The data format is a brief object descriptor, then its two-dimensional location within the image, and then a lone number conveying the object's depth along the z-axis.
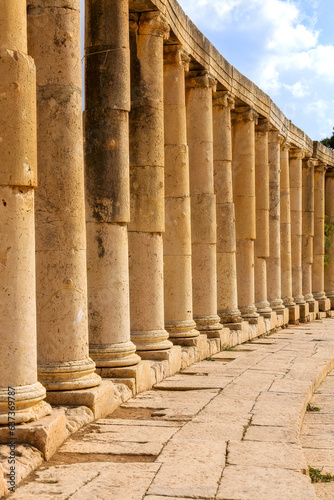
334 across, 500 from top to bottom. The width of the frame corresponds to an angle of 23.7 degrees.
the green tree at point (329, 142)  74.19
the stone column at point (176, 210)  19.53
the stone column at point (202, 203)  22.12
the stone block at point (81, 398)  11.87
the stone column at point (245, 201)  27.45
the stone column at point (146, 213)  16.77
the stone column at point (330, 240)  44.41
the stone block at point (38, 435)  9.53
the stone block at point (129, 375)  14.31
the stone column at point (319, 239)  41.53
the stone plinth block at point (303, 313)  36.28
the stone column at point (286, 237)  34.62
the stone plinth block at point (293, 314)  34.34
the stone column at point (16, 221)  9.72
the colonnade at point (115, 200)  9.89
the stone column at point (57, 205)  11.82
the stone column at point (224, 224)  24.86
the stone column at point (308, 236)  39.22
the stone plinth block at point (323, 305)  41.09
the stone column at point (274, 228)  32.22
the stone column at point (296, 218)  37.22
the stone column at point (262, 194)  30.29
